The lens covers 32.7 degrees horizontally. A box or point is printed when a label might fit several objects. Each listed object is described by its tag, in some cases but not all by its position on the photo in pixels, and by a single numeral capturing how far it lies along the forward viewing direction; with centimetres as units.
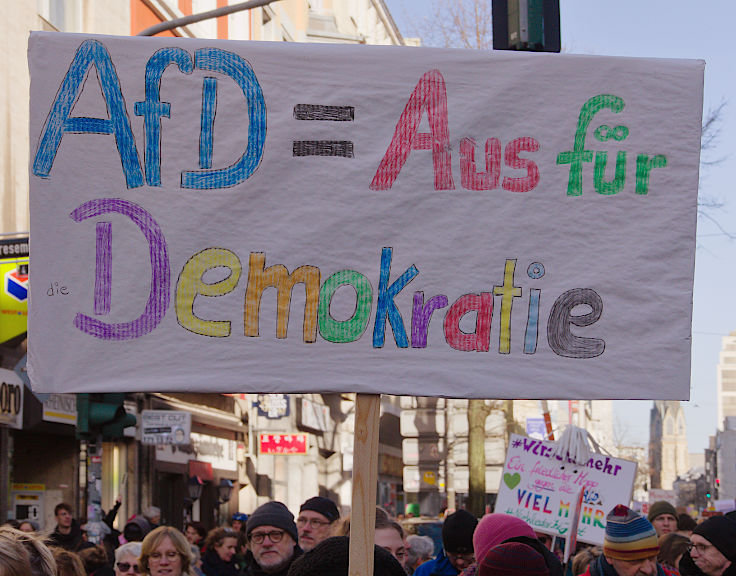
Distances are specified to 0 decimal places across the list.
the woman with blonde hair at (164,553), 682
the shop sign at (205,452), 2764
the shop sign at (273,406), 3350
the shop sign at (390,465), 5010
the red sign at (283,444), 3238
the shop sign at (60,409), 1986
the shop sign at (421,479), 2805
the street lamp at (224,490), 2997
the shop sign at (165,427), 2134
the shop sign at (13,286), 1631
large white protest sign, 406
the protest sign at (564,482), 1170
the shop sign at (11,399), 1800
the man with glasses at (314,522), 714
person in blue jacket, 707
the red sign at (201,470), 2937
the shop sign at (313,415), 3697
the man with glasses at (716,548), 617
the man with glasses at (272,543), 593
